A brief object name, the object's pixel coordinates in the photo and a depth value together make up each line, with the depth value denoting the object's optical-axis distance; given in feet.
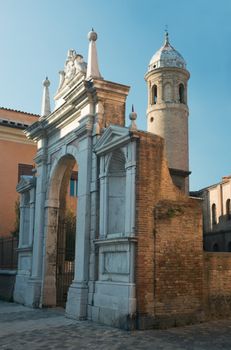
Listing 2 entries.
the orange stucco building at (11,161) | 75.87
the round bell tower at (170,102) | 132.16
